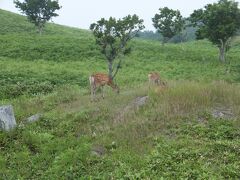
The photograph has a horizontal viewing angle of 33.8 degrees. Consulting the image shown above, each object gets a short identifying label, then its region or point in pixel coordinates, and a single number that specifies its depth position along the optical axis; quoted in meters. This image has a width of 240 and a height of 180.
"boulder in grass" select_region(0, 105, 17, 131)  13.88
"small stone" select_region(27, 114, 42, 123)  15.24
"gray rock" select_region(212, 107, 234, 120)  13.67
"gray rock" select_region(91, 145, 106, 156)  12.06
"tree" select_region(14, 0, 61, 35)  63.03
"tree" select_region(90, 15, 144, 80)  27.29
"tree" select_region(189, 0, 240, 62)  47.56
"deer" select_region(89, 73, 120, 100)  20.39
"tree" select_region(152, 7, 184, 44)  59.38
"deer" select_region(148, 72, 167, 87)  20.39
